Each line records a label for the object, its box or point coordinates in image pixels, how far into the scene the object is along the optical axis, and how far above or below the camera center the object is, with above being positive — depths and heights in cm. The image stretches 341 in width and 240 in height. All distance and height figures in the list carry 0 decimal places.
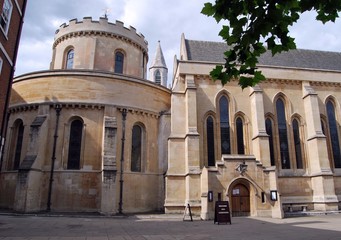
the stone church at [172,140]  1973 +403
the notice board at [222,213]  1521 -98
